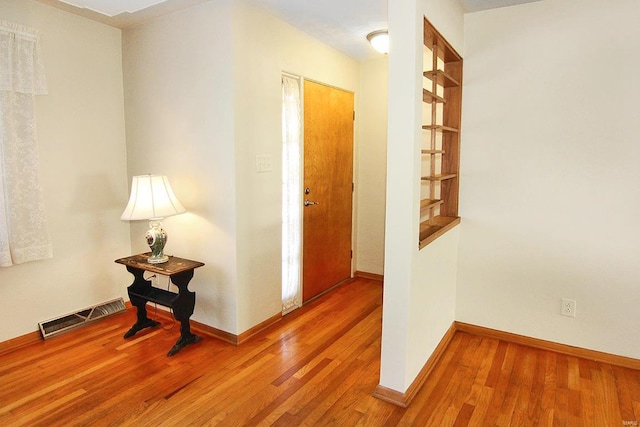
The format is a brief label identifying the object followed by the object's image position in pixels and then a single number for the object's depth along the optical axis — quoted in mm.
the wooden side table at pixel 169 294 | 2639
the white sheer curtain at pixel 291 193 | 3148
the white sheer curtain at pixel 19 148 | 2523
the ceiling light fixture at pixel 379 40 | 3062
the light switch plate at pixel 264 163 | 2846
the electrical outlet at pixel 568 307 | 2590
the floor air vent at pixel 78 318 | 2846
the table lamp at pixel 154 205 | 2654
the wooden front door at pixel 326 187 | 3428
